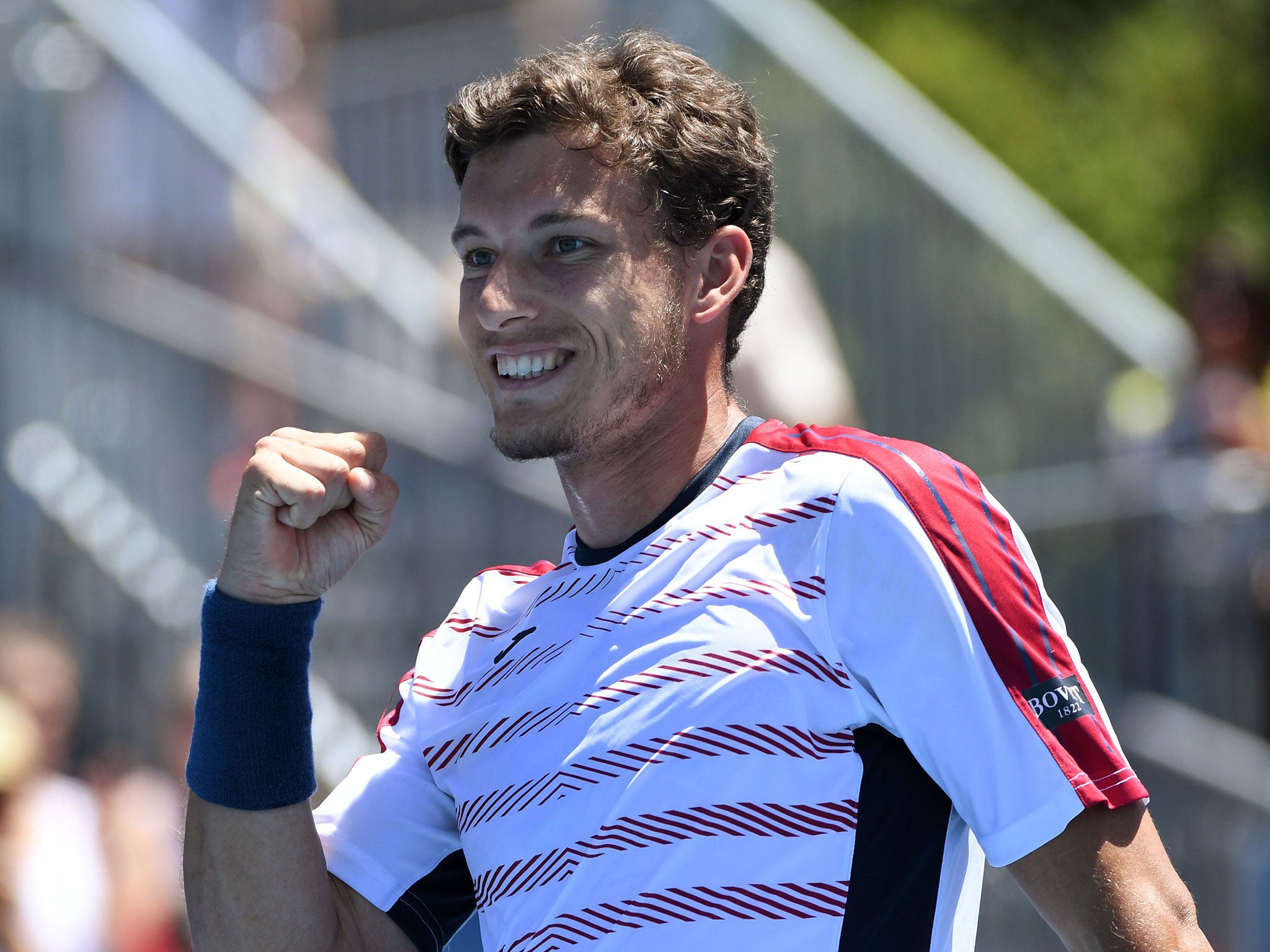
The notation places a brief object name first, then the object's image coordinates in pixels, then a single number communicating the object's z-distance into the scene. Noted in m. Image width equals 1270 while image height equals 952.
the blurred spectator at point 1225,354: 12.33
